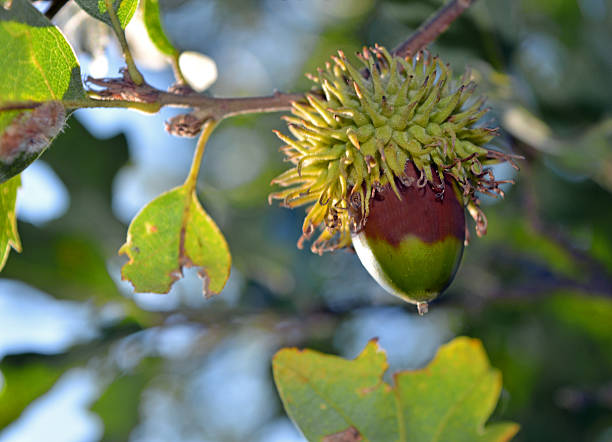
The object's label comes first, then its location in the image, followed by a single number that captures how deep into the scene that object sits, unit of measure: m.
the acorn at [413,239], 0.42
